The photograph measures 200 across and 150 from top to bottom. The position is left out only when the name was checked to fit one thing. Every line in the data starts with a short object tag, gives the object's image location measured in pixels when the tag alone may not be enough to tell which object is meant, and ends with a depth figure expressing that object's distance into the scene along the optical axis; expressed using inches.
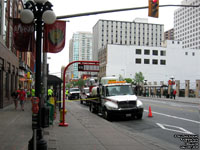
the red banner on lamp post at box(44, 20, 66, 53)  360.8
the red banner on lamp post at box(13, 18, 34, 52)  341.1
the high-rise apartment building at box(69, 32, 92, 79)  6790.4
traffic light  467.5
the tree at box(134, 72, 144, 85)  3173.2
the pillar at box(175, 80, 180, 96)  2339.3
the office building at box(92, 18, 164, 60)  5812.0
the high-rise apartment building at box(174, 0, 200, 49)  6939.0
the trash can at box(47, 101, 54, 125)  517.3
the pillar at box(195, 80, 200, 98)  2011.8
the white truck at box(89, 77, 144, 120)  631.8
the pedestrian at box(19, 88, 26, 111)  797.2
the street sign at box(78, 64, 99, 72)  562.3
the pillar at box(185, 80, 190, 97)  2165.0
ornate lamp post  276.4
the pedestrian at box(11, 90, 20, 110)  816.9
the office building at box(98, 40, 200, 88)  3774.6
